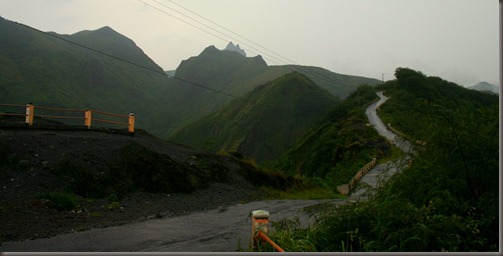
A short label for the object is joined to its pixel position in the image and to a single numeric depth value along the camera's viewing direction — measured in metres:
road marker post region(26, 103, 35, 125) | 15.32
